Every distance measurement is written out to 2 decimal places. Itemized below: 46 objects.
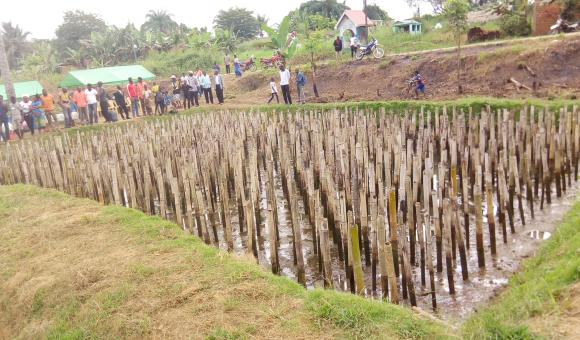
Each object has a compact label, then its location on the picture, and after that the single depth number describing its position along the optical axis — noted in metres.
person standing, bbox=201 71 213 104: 18.70
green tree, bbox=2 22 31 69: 39.12
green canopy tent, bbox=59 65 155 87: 21.53
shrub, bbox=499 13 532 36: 18.16
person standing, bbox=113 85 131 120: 17.17
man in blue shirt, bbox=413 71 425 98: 14.96
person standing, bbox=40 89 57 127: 16.64
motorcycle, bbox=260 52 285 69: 24.47
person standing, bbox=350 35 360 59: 21.07
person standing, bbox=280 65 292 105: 16.03
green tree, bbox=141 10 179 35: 46.95
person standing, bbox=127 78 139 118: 17.55
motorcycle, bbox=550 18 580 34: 16.08
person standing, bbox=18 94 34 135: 15.65
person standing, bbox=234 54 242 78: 23.74
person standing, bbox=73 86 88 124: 16.67
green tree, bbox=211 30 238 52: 30.31
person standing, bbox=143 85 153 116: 18.38
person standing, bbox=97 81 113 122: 16.72
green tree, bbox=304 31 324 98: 18.55
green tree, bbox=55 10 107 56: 38.94
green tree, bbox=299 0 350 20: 38.75
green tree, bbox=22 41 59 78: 30.20
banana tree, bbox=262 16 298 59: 19.97
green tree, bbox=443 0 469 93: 13.82
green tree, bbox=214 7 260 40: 39.97
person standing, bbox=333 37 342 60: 21.71
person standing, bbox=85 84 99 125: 16.53
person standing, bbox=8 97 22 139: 15.21
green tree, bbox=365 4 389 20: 38.81
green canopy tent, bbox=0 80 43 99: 21.27
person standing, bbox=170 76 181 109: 19.42
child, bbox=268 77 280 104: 17.65
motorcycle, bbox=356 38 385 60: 19.56
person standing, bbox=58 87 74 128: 16.88
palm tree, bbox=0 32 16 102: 15.65
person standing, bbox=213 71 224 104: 18.70
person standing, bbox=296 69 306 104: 16.72
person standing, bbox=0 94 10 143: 15.45
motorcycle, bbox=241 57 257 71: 25.85
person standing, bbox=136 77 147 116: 18.02
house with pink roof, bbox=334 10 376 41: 27.67
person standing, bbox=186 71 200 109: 18.77
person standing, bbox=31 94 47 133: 16.17
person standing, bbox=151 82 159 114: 17.76
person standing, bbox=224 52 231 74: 26.13
